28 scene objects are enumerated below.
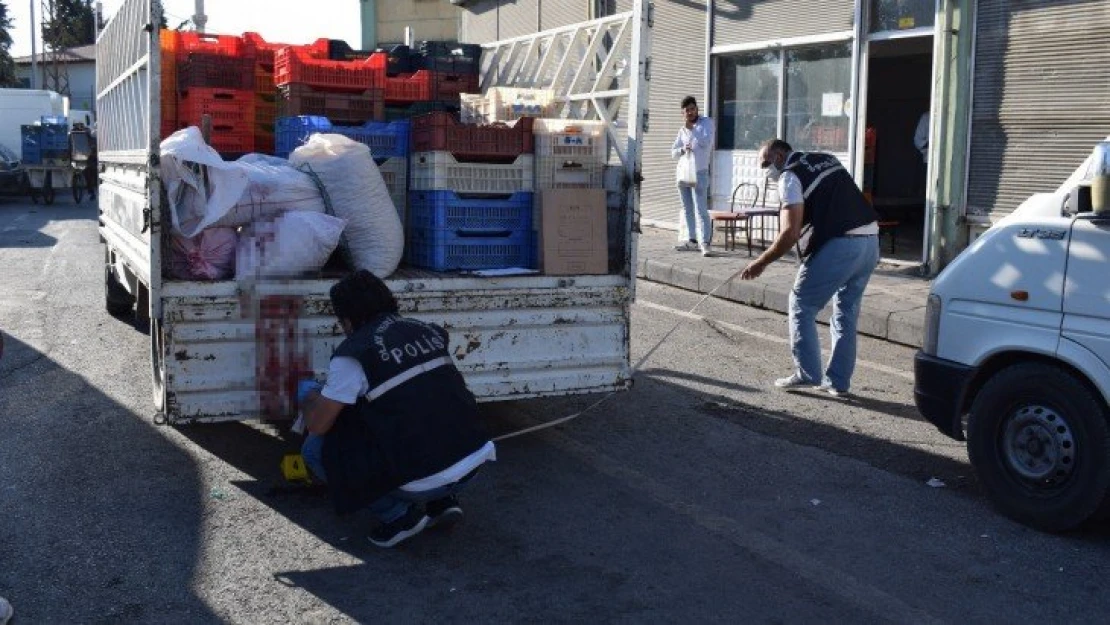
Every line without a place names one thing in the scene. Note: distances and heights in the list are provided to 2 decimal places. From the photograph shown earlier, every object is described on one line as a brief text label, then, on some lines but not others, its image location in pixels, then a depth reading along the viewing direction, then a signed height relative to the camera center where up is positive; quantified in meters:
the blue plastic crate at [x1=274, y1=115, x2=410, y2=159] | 6.44 +0.17
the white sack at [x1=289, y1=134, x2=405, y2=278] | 6.01 -0.17
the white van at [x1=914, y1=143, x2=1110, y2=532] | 4.86 -0.84
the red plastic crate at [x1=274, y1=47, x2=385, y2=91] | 6.93 +0.55
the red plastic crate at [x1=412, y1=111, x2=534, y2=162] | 6.20 +0.15
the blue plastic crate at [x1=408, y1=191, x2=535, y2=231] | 6.25 -0.26
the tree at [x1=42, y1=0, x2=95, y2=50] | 64.00 +8.28
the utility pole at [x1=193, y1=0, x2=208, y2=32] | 9.26 +1.15
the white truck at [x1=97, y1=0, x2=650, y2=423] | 5.36 -0.72
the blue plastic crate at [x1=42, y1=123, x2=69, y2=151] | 28.61 +0.52
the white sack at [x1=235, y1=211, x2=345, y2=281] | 5.55 -0.41
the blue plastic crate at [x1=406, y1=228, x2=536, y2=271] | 6.25 -0.46
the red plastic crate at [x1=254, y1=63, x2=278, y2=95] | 7.53 +0.52
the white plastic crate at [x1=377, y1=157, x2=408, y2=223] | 6.50 -0.08
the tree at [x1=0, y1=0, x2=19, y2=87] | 57.42 +5.28
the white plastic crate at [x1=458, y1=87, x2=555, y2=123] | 7.17 +0.38
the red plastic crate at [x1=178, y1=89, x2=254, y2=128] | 7.15 +0.33
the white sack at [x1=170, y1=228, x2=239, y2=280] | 5.54 -0.45
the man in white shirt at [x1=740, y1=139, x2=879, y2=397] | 7.41 -0.51
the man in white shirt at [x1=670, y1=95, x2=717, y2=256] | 14.46 +0.21
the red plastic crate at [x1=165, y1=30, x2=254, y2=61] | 7.36 +0.76
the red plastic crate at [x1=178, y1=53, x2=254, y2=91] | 7.15 +0.56
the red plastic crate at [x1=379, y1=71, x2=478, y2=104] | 7.73 +0.53
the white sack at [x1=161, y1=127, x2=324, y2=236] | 5.50 -0.13
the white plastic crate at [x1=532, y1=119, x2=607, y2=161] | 6.46 +0.15
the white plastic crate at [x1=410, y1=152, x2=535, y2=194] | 6.23 -0.06
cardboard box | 6.22 -0.36
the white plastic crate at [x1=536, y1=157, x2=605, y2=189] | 6.50 -0.04
